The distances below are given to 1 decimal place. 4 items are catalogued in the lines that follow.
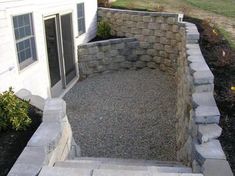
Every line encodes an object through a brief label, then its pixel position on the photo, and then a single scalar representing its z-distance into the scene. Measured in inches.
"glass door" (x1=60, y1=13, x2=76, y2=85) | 265.6
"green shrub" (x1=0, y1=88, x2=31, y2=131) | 126.1
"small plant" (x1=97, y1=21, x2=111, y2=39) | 342.5
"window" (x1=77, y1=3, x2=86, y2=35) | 300.2
